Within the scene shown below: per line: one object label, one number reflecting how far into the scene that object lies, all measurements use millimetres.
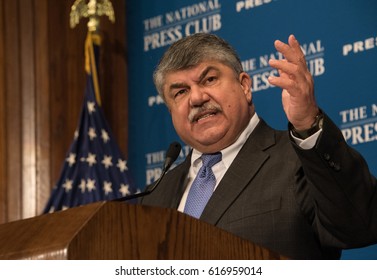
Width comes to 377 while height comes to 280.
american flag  10727
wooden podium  3676
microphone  5210
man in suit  4680
